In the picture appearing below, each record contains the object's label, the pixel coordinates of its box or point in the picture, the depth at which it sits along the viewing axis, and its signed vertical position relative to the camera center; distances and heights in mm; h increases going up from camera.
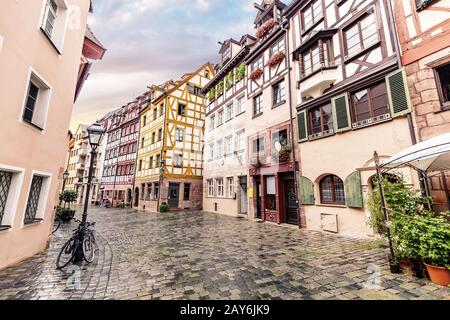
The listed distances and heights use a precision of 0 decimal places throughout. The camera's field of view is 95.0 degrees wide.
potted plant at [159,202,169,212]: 19578 -1050
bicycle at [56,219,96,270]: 5376 -1386
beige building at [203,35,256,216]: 15453 +5100
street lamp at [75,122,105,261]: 5777 +1652
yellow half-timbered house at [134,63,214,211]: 21516 +5481
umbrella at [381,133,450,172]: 4066 +986
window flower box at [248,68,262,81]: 14427 +8577
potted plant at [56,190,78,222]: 12644 -1147
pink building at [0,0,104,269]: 4676 +2317
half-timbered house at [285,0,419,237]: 7388 +3687
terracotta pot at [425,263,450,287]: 3654 -1349
